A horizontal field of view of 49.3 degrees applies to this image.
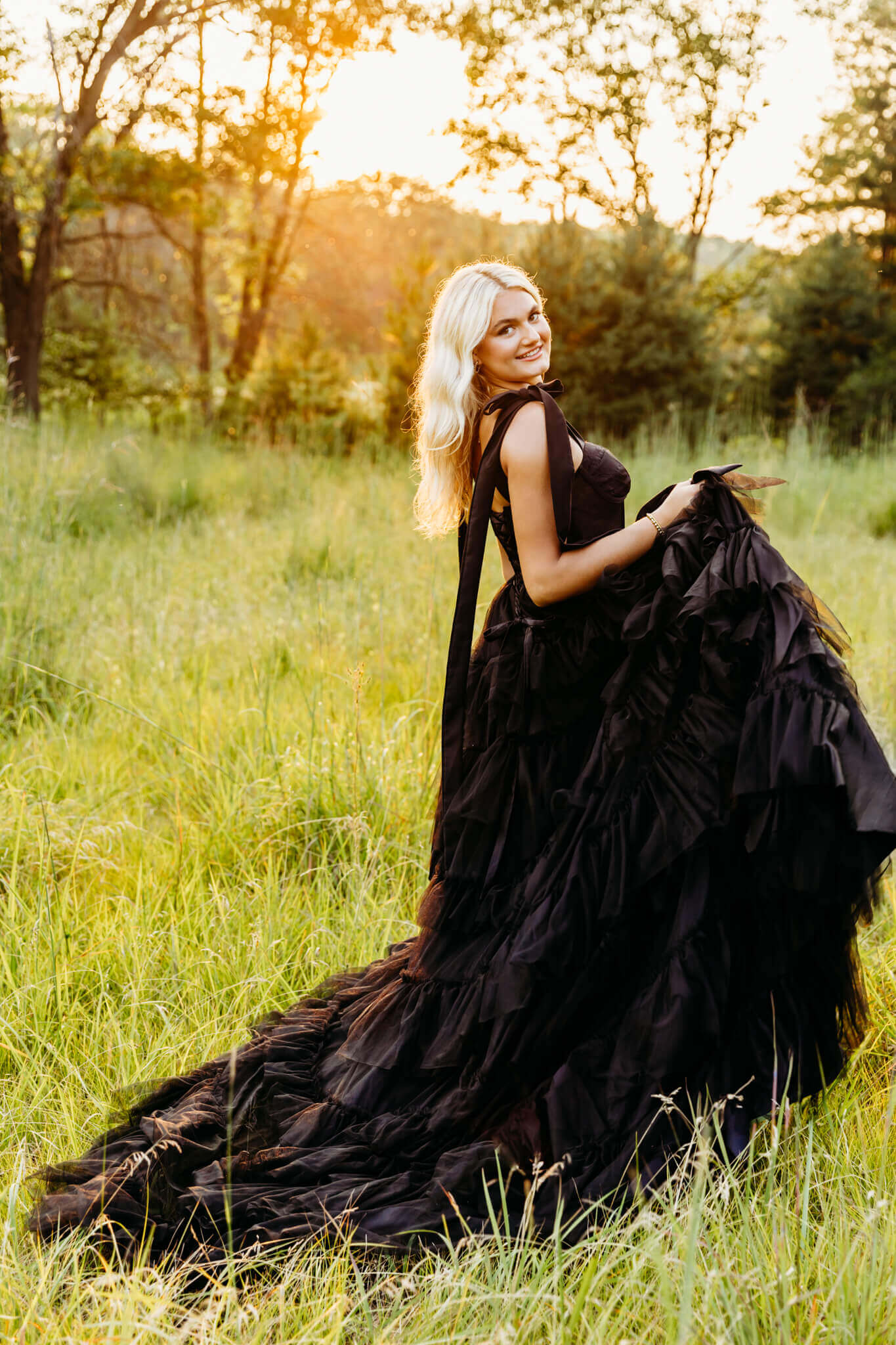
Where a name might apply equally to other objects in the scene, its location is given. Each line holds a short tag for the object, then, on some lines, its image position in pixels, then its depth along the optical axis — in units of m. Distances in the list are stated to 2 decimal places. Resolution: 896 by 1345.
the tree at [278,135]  12.41
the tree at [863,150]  19.16
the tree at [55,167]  10.05
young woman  1.88
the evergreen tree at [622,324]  13.32
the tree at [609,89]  20.62
